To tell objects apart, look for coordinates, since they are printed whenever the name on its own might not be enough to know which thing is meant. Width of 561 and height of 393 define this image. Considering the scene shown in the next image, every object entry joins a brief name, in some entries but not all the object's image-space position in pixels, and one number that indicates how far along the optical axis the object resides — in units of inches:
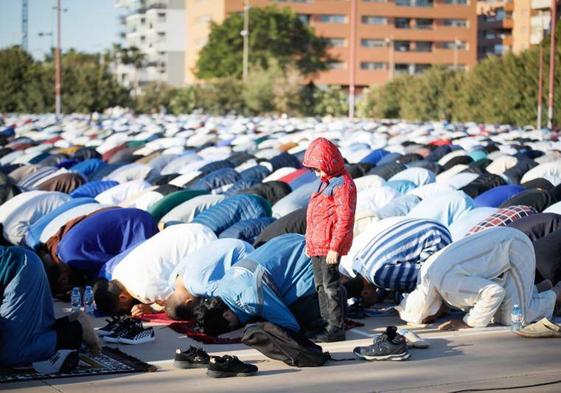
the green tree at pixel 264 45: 4040.4
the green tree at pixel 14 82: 2952.8
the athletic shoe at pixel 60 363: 303.6
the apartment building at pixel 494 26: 4630.9
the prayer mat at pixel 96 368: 300.0
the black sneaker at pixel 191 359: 311.3
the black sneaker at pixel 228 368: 299.4
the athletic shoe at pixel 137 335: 347.9
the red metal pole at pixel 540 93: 1975.9
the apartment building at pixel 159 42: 5270.7
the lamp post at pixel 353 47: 1432.1
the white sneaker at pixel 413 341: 335.6
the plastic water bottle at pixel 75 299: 417.4
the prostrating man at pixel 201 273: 380.2
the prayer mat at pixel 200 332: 351.9
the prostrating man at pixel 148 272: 408.8
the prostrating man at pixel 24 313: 309.7
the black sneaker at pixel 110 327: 352.2
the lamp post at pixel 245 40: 3817.2
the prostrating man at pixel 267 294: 357.7
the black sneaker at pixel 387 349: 317.7
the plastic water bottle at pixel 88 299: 415.5
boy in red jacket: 338.0
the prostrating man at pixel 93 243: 461.7
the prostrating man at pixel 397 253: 393.7
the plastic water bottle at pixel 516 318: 356.8
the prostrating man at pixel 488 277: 362.6
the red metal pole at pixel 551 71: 1852.2
